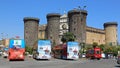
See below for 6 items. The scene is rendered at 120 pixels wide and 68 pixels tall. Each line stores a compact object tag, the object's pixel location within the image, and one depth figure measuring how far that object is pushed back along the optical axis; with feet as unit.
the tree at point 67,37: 154.48
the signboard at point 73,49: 73.17
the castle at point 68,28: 186.97
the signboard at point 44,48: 66.65
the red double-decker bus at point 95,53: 100.27
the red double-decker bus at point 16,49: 61.45
